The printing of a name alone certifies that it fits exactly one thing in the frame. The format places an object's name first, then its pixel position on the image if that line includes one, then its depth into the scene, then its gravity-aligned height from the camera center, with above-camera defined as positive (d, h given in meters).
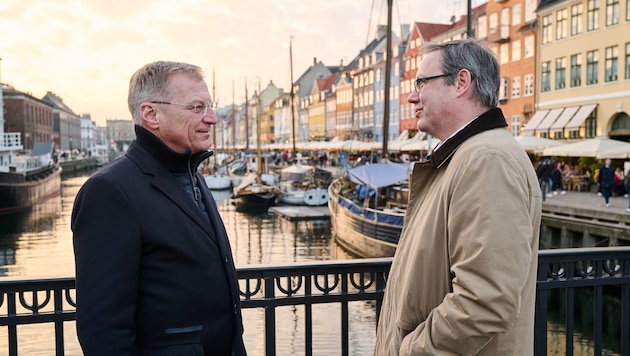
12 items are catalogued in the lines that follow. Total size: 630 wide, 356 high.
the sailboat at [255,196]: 40.72 -3.26
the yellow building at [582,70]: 30.56 +3.90
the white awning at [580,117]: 32.22 +1.40
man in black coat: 2.17 -0.35
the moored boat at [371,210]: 20.77 -2.39
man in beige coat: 2.09 -0.30
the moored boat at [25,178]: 40.38 -2.38
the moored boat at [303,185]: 39.69 -2.83
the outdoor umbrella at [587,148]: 23.45 -0.15
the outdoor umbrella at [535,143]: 27.03 +0.05
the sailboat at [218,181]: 52.59 -2.96
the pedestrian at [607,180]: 20.06 -1.14
